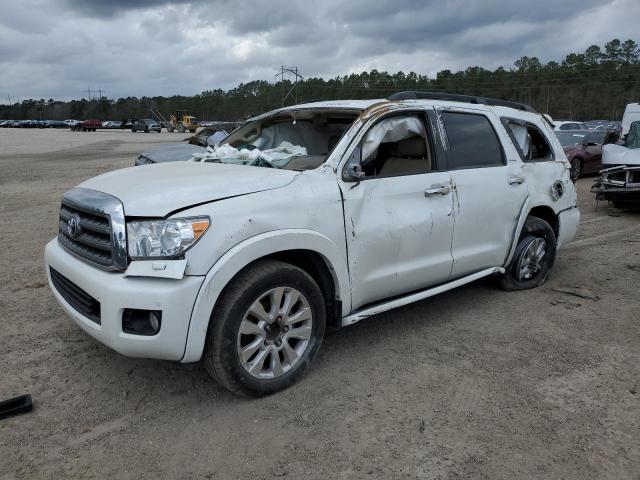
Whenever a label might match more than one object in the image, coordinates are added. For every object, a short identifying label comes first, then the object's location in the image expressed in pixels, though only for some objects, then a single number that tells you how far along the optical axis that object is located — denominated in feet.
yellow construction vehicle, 228.84
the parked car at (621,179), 31.22
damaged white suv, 9.59
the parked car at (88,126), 218.38
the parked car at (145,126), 223.92
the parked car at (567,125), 84.55
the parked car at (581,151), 48.93
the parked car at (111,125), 263.70
